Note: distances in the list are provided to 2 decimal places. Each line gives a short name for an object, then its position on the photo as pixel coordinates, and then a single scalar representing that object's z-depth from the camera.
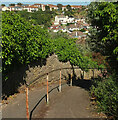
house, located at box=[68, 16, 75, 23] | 140.00
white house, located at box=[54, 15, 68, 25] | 128.52
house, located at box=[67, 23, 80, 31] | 105.19
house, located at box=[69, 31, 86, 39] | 67.12
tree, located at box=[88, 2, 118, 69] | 5.70
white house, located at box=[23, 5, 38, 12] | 130.38
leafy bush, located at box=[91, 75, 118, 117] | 5.20
